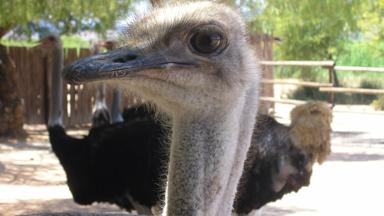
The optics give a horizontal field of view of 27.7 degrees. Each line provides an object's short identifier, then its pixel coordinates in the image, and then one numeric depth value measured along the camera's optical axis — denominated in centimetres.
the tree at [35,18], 668
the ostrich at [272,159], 446
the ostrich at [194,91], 195
